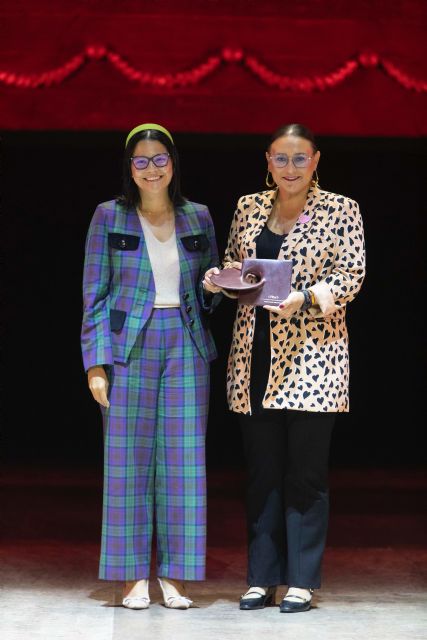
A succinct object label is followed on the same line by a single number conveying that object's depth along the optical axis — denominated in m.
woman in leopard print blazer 7.53
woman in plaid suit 7.66
